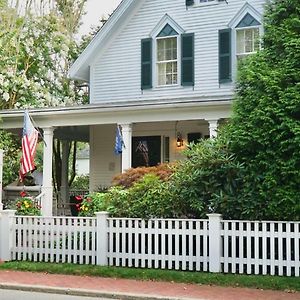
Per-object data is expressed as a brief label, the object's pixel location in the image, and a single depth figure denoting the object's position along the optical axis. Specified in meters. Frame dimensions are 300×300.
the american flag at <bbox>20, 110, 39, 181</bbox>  15.77
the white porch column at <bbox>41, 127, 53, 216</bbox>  18.22
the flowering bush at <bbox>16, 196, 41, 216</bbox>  13.87
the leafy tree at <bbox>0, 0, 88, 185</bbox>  24.75
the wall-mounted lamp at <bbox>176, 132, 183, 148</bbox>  19.80
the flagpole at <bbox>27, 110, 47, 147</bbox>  18.48
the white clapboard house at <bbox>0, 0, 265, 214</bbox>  17.95
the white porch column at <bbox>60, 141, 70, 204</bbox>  23.73
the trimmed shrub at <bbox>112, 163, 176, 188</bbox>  13.84
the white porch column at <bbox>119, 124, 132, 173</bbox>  17.52
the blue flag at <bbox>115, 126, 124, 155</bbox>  17.44
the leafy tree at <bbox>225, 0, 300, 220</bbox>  10.16
